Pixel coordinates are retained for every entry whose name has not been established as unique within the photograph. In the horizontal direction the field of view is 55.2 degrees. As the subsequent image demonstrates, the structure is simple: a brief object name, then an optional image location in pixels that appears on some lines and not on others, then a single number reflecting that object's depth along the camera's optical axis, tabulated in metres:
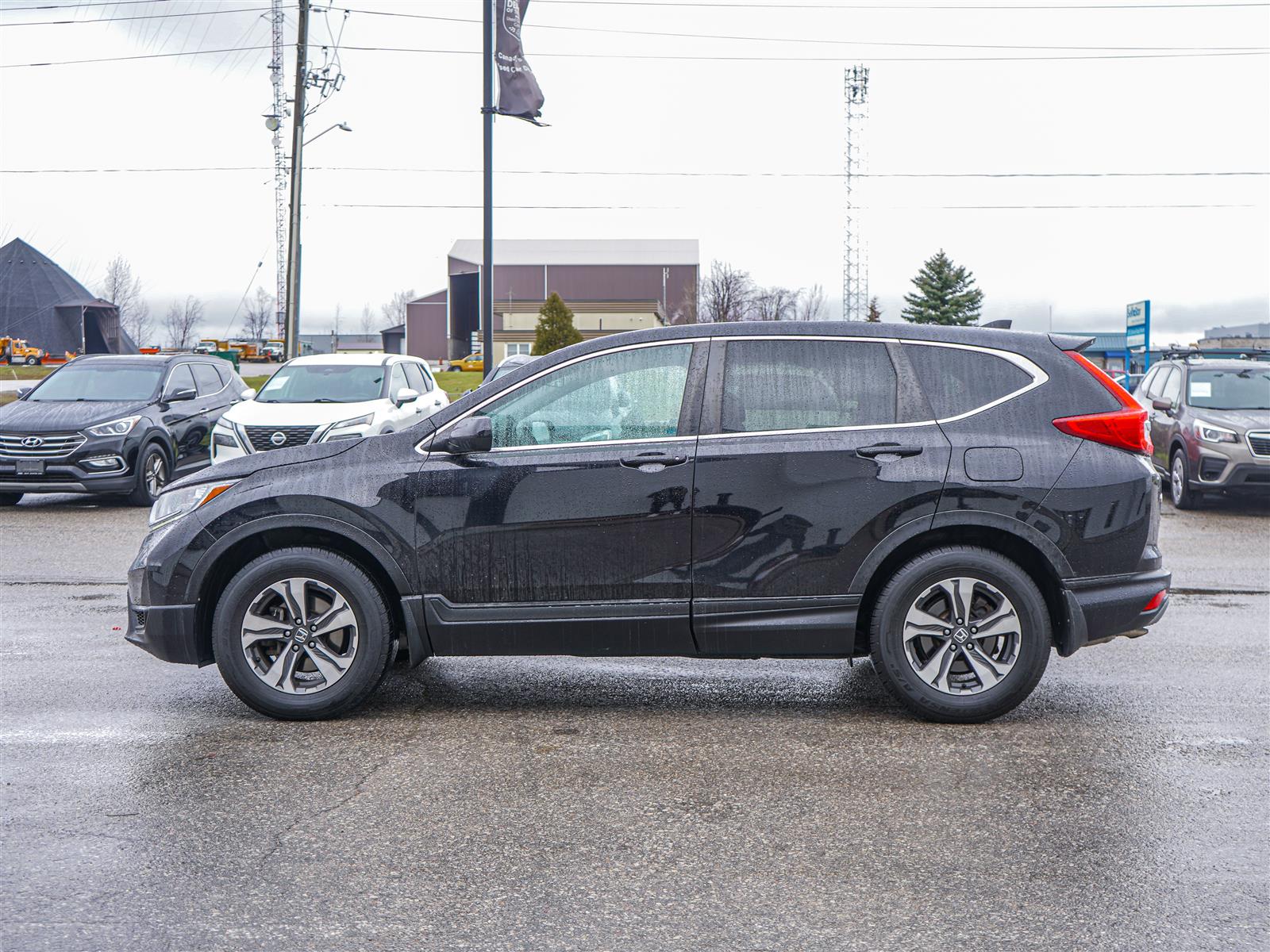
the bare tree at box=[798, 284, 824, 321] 92.18
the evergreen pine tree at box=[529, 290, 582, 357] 62.44
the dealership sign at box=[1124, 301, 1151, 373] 30.39
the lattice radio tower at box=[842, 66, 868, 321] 63.72
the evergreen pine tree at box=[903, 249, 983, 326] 91.12
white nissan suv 13.80
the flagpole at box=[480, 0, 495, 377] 19.70
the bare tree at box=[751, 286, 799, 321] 78.31
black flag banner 19.17
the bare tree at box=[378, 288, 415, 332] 132.38
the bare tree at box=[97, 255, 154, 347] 88.81
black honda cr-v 5.23
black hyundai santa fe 13.83
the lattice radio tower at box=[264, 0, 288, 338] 54.62
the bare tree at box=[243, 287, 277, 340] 111.19
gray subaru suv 13.73
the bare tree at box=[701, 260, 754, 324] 78.31
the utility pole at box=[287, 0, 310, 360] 27.91
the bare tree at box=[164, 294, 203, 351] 109.12
